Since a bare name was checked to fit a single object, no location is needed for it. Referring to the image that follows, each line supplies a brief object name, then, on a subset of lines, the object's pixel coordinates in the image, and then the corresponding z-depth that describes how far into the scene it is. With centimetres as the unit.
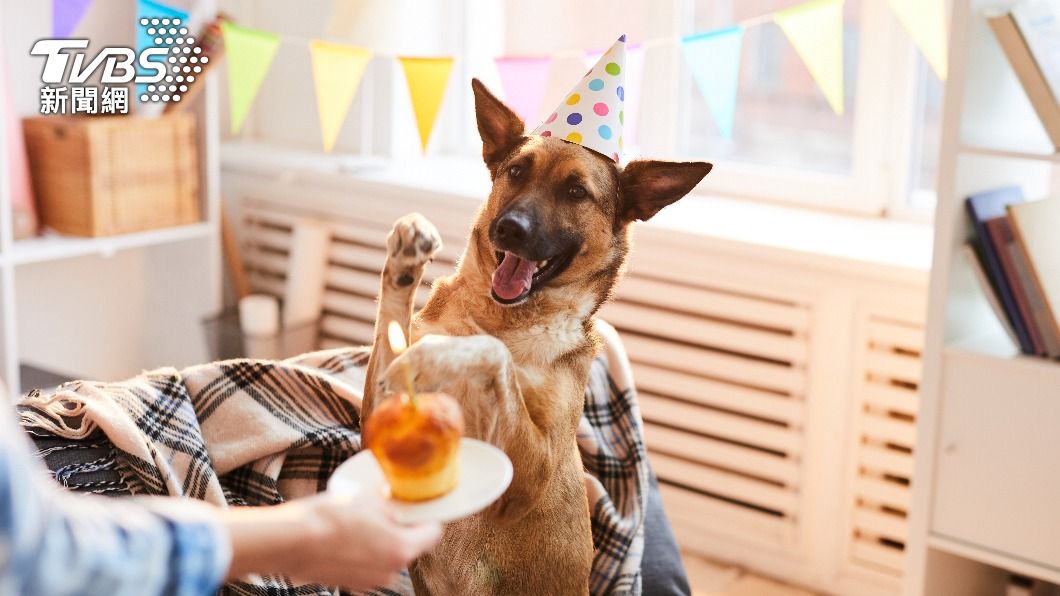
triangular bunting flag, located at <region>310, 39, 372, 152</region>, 267
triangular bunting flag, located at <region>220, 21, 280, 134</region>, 274
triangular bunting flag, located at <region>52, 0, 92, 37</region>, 267
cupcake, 95
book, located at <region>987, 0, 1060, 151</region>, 183
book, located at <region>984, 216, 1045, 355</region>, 192
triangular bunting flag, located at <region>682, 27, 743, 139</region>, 243
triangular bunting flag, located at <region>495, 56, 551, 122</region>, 256
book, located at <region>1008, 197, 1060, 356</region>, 188
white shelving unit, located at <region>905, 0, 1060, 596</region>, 190
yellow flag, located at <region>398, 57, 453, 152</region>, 247
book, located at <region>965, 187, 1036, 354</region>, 194
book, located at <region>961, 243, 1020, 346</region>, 196
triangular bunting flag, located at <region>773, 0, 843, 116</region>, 236
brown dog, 124
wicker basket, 275
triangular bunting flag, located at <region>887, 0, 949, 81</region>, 228
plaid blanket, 141
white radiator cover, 244
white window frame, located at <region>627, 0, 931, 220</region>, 264
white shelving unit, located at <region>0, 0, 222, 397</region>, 287
